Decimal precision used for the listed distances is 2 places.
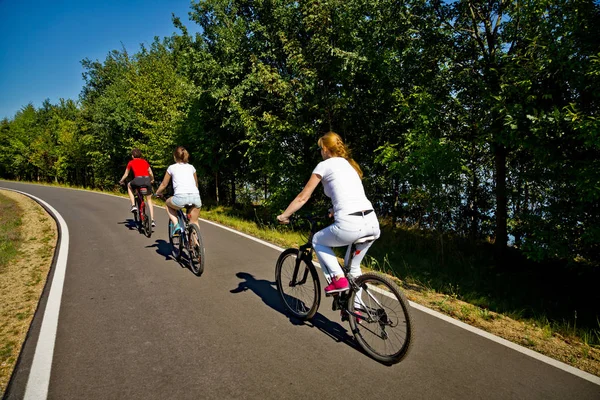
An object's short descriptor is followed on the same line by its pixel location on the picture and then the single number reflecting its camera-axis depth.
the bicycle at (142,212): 8.94
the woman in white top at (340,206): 3.29
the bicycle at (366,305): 3.15
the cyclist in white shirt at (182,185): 6.19
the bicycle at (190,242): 5.80
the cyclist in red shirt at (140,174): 9.05
